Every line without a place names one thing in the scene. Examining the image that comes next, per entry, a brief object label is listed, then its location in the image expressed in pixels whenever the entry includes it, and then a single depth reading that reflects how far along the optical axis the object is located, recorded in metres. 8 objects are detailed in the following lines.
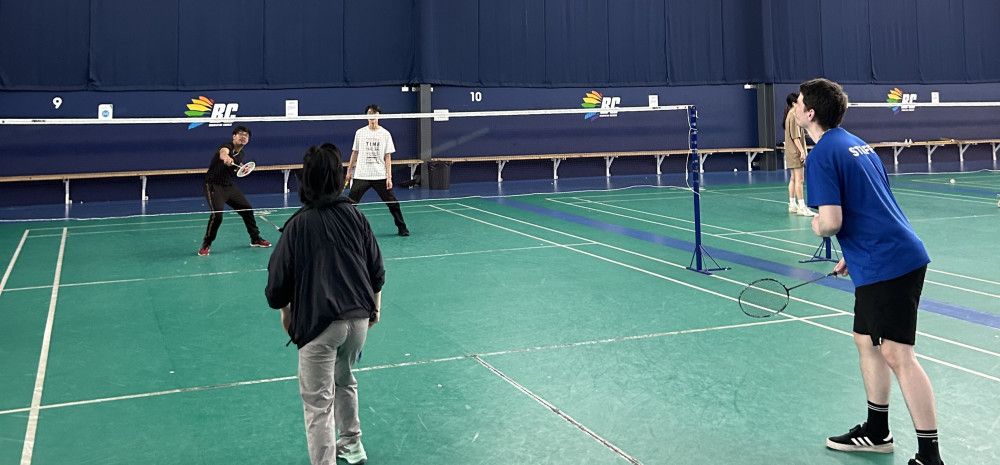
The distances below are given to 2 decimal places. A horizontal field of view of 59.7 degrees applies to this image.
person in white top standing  14.33
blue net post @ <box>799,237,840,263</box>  11.05
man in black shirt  12.91
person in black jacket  4.38
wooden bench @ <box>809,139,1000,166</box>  29.56
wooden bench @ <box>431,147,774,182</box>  25.67
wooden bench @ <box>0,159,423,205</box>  20.73
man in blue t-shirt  4.46
